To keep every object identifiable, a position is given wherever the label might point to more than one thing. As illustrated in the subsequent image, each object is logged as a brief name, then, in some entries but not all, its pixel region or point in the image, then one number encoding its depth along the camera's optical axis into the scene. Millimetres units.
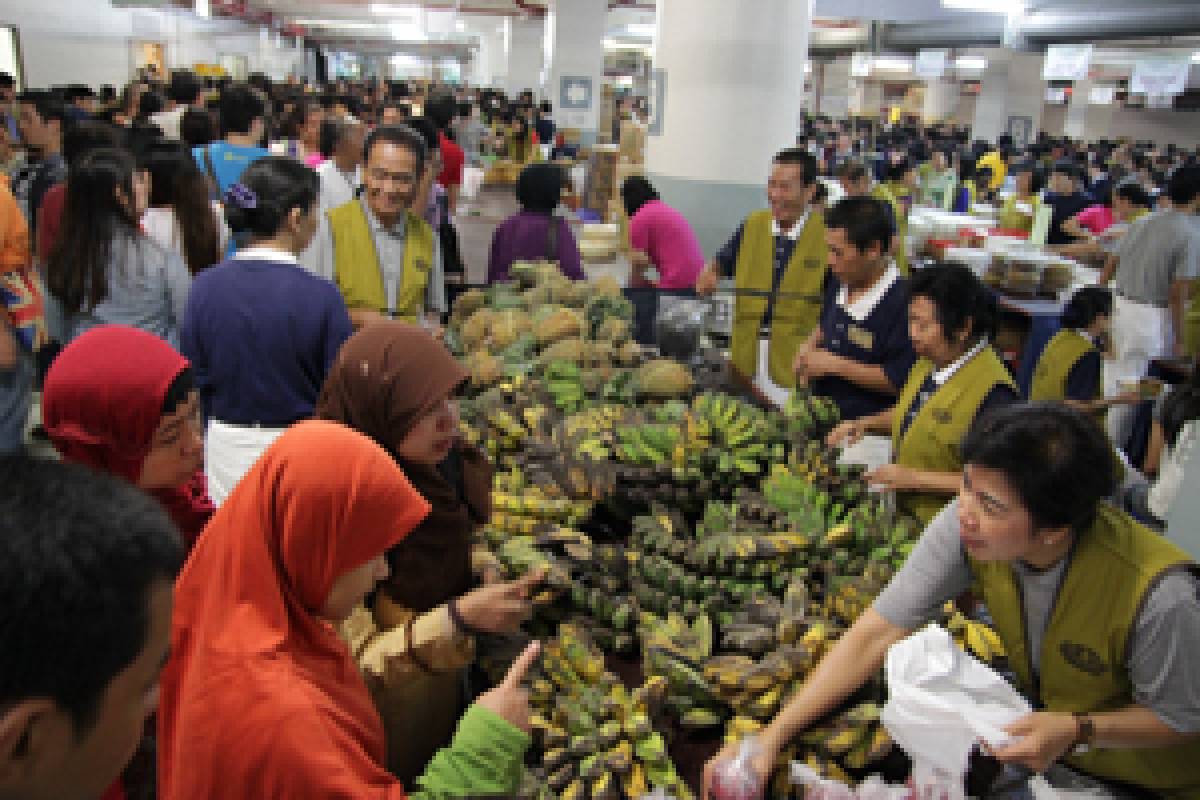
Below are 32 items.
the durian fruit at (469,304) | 4254
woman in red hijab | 1667
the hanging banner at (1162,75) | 16031
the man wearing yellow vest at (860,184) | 6520
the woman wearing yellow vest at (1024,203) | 8953
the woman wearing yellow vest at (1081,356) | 4867
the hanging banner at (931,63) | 18844
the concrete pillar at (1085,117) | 23297
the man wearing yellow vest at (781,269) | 4086
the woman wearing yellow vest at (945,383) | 2502
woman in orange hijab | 1132
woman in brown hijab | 1648
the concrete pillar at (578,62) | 14188
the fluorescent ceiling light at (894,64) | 28375
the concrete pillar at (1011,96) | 19625
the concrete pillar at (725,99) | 6137
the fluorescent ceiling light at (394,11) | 21750
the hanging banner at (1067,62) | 13570
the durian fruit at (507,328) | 3561
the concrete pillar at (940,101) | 28234
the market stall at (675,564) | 1647
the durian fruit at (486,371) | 3201
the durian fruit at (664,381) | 3020
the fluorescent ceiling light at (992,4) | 10554
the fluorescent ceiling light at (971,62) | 21295
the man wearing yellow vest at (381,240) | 3197
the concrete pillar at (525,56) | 24406
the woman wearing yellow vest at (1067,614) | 1498
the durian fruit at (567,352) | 3270
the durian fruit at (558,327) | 3480
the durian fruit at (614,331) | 3572
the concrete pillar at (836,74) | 27453
